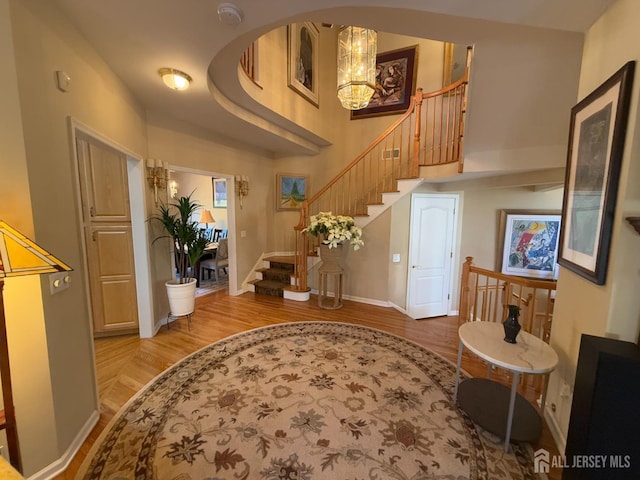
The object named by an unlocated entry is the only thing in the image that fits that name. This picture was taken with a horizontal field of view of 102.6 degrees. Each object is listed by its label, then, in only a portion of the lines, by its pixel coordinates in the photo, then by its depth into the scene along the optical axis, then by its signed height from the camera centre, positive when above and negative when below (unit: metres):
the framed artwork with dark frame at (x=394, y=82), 4.75 +2.56
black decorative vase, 1.86 -0.78
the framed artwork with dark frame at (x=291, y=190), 5.71 +0.58
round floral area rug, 1.62 -1.57
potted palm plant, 3.28 -0.45
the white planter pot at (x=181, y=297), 3.28 -1.07
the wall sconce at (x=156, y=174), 3.28 +0.52
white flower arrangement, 4.05 -0.20
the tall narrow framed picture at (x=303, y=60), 4.27 +2.83
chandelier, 3.08 +1.84
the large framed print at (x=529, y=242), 4.41 -0.40
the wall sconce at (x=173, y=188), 6.01 +0.62
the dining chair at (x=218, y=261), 5.74 -1.05
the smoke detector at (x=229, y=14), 1.60 +1.29
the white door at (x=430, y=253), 4.36 -0.61
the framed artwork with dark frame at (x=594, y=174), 1.34 +0.27
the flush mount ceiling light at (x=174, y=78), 2.35 +1.26
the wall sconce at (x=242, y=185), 4.77 +0.57
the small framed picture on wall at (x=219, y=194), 7.29 +0.60
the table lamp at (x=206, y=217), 6.35 -0.06
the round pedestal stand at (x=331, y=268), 4.30 -0.87
